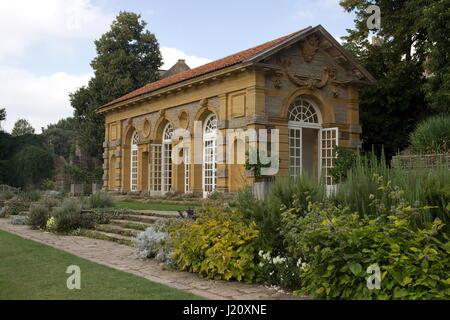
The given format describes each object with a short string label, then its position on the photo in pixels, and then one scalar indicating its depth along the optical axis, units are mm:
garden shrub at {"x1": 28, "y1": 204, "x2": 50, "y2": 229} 13953
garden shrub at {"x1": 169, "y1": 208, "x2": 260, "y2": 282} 6512
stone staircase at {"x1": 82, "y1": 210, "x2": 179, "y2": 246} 10930
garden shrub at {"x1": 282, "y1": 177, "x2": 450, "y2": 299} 4590
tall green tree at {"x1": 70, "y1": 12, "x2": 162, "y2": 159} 33481
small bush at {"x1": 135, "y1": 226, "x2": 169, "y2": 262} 8195
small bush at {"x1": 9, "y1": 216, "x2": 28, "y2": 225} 15500
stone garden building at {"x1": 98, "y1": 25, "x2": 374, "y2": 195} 15422
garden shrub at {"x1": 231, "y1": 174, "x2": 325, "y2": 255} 6680
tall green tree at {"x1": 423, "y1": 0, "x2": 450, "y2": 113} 16188
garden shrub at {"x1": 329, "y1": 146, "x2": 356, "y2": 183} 14445
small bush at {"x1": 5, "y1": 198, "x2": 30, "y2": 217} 18616
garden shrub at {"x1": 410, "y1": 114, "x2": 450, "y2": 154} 11375
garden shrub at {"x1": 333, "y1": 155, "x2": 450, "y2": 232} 5375
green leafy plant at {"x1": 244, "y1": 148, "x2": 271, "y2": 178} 14719
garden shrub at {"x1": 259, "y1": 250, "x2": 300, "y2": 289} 5973
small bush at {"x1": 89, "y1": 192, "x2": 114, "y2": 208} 15852
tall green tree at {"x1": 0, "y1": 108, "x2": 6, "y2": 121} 40812
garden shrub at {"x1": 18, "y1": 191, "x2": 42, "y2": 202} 19347
